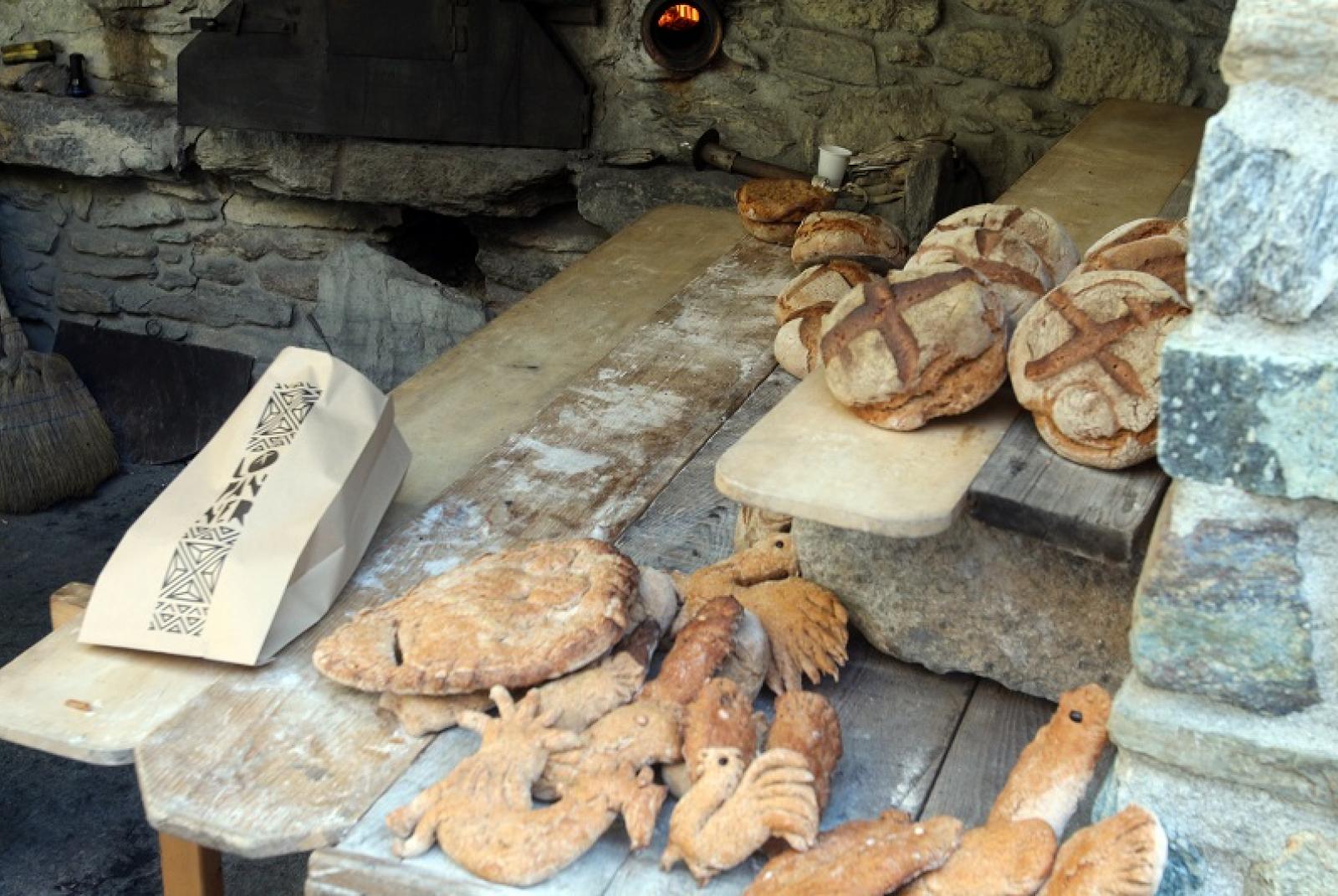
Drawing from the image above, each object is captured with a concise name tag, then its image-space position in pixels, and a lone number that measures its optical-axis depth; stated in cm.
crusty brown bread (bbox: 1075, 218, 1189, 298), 180
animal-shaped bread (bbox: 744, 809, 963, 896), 129
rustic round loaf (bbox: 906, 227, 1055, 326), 185
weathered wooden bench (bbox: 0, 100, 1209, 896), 150
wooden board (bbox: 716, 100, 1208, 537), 151
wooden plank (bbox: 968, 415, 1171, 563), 146
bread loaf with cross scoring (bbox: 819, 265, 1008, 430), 166
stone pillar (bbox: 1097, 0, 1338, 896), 111
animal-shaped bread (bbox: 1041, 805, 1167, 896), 124
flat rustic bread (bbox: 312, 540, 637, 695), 157
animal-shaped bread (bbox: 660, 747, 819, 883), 135
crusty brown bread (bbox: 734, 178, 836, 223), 307
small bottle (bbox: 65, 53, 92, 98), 466
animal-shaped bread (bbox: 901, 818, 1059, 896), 130
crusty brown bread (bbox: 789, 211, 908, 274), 267
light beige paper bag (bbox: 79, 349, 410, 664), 173
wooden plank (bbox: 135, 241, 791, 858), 151
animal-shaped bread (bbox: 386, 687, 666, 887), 137
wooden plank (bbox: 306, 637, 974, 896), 139
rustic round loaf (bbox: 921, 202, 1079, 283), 201
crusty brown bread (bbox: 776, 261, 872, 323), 250
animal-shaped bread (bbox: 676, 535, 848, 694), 170
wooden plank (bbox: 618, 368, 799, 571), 201
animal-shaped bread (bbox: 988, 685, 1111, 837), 139
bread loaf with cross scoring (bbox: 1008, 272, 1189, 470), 155
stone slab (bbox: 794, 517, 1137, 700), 164
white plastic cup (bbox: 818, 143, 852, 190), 362
